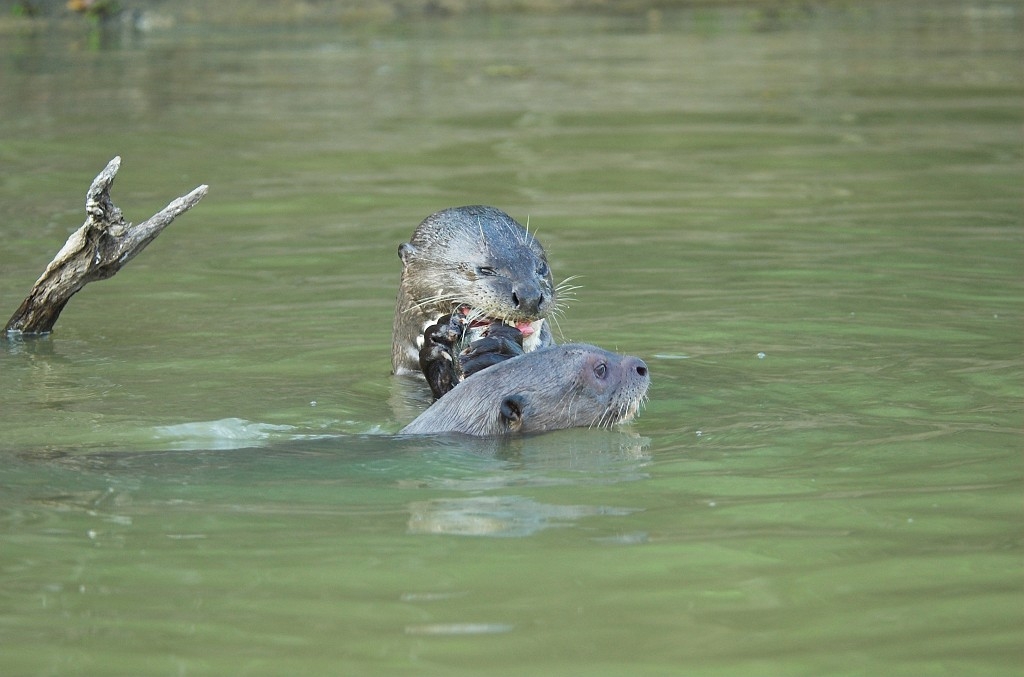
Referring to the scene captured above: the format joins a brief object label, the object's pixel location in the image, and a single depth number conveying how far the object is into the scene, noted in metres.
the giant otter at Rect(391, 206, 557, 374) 11.74
